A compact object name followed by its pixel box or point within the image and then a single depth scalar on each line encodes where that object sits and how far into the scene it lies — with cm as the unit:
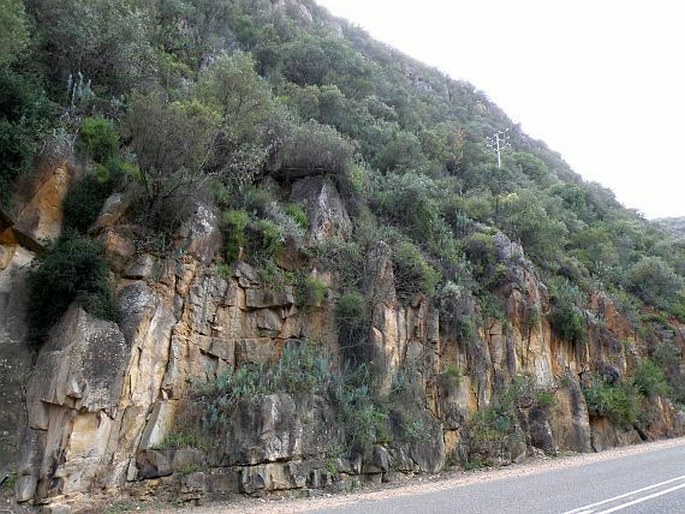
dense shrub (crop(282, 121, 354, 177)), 1764
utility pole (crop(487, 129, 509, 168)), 3968
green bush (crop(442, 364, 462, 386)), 1692
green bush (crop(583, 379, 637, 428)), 2153
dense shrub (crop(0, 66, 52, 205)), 1138
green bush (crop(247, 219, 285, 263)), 1458
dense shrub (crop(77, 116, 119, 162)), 1341
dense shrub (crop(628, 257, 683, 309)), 3172
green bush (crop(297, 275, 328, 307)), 1481
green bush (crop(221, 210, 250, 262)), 1404
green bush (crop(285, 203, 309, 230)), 1607
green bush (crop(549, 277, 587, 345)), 2253
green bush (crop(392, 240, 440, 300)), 1728
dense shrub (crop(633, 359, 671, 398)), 2450
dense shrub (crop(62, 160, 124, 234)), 1239
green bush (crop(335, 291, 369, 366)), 1508
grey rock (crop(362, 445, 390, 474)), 1326
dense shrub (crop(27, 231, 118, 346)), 1091
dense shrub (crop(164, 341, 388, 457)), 1171
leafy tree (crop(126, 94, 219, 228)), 1295
